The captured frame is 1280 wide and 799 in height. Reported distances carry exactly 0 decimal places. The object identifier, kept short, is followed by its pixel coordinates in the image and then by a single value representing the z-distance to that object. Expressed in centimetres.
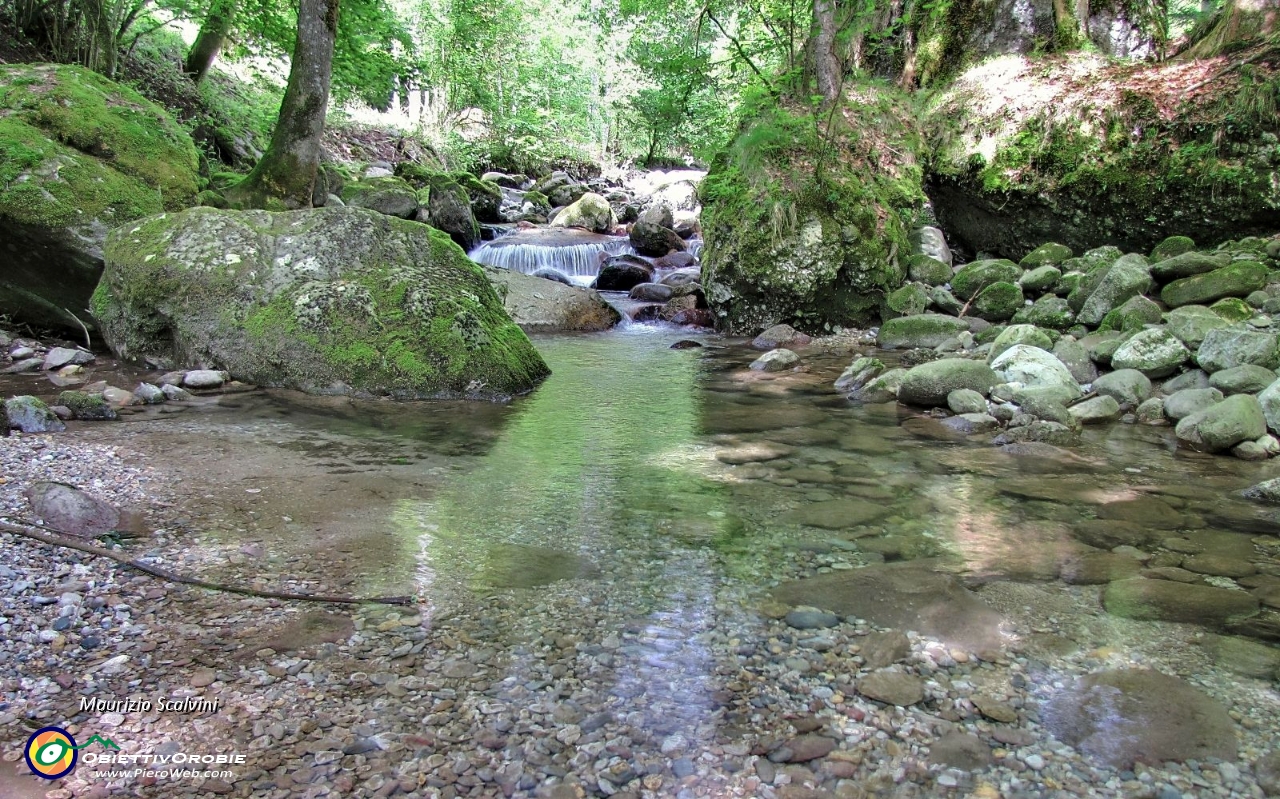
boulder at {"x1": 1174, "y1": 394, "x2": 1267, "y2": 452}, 510
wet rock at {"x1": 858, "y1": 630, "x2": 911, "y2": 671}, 255
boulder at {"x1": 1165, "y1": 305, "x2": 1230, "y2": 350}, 660
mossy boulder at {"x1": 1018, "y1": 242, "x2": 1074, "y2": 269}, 1020
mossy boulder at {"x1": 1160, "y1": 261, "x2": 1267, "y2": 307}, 752
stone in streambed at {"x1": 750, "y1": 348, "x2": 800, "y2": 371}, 813
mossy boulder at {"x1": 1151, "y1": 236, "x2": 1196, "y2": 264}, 903
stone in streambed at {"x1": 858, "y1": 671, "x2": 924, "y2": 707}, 234
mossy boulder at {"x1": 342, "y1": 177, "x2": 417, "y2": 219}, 1418
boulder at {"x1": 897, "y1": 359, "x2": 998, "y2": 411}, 639
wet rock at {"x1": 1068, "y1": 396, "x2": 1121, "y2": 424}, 592
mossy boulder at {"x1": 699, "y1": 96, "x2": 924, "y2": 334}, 1010
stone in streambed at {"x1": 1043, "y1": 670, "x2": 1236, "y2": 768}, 212
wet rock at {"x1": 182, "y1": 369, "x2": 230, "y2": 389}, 609
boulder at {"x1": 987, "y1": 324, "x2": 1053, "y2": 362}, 747
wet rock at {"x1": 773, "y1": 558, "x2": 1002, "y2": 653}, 276
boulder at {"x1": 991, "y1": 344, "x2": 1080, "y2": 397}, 643
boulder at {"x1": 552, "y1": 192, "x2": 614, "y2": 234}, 1912
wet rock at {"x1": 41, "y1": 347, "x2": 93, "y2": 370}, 633
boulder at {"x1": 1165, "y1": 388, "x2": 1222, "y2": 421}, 570
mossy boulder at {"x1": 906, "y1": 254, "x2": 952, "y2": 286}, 1055
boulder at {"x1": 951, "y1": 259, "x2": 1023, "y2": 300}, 991
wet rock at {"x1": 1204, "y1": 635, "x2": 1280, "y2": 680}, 251
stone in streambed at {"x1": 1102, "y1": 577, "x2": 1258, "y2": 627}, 289
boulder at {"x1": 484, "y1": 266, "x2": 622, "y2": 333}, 1088
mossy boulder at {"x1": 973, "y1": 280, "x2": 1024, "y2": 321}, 926
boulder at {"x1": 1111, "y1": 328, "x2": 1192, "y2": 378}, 647
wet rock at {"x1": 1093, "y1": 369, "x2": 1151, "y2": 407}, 622
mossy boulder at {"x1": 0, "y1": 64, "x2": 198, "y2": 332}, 675
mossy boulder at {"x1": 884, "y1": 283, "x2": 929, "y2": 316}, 985
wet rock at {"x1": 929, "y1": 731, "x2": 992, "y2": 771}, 206
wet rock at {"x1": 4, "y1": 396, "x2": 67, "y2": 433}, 459
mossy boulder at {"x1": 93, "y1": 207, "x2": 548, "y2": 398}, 634
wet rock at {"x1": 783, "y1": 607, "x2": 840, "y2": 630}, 279
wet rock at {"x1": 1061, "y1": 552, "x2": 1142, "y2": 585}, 322
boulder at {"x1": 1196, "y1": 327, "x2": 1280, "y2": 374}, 594
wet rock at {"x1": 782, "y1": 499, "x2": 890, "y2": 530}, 384
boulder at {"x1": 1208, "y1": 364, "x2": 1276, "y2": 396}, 568
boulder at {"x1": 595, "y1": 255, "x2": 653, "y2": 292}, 1404
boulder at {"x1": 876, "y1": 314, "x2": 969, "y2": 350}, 899
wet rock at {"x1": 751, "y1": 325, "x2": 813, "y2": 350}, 972
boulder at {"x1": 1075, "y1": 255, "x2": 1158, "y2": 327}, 813
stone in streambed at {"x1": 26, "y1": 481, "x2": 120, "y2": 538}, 311
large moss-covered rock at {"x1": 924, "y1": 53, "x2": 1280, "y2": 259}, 916
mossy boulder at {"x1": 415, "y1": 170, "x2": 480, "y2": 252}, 1564
